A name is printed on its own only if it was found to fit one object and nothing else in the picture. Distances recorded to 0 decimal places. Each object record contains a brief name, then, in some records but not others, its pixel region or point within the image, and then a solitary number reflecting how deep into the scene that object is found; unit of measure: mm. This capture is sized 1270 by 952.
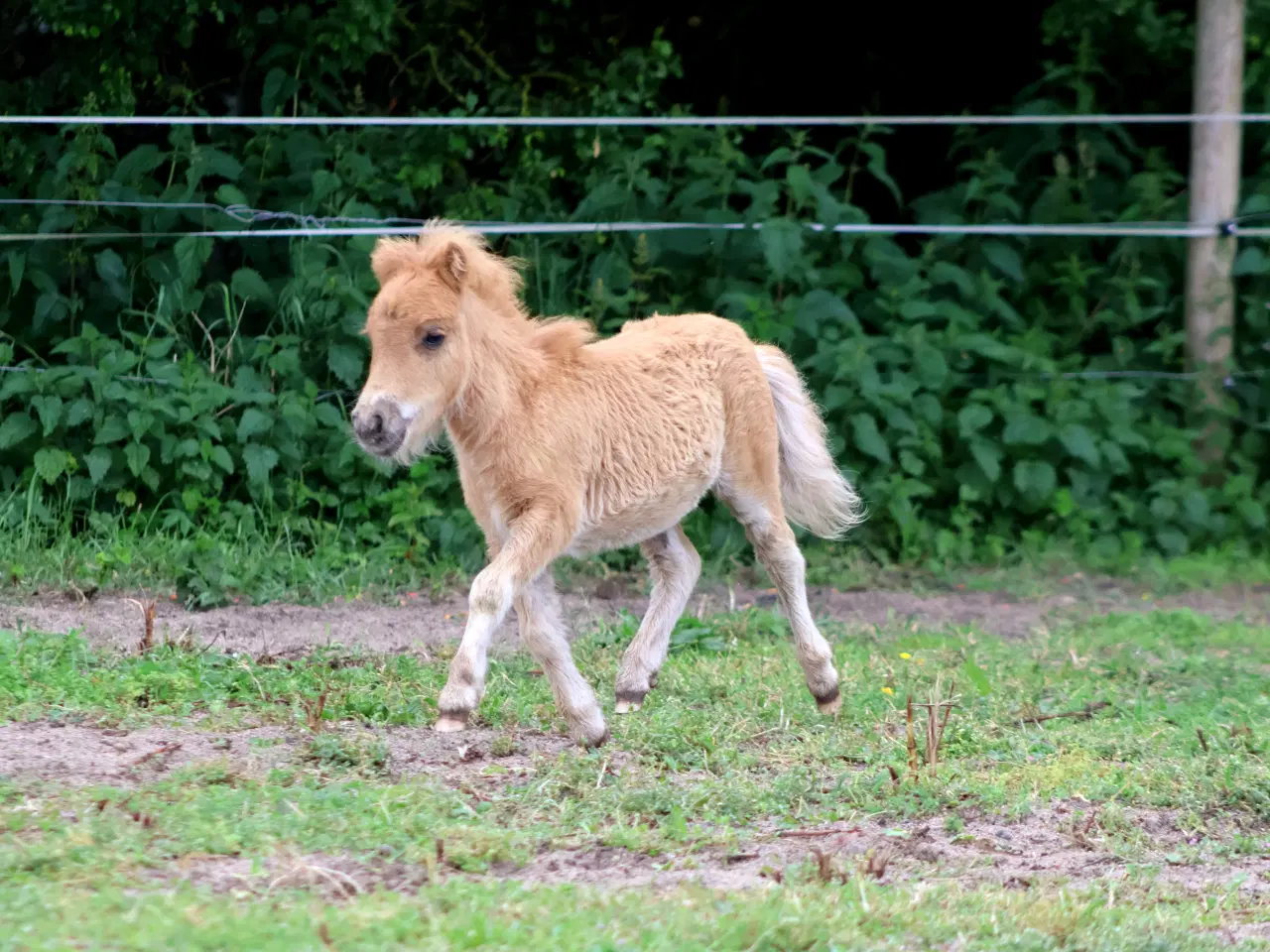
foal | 9922
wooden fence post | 19891
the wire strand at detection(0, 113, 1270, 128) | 16031
